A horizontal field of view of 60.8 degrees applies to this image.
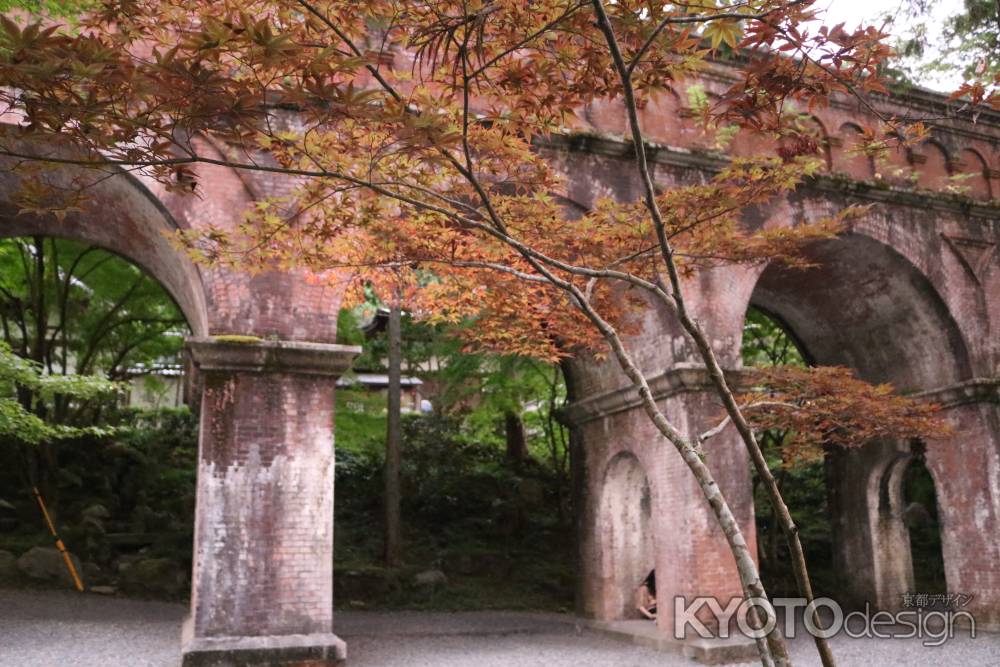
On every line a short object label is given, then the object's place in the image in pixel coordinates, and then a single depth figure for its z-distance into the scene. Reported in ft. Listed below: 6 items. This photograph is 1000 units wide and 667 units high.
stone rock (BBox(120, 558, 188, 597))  45.55
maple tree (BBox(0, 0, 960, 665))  12.60
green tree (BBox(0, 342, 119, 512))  29.09
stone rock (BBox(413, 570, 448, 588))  51.58
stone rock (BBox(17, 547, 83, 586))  43.06
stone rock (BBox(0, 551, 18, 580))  42.75
